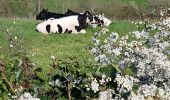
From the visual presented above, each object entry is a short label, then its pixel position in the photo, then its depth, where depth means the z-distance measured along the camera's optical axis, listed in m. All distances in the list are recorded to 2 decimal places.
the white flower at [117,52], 4.14
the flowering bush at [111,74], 3.68
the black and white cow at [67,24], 16.19
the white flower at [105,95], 3.46
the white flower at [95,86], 3.56
